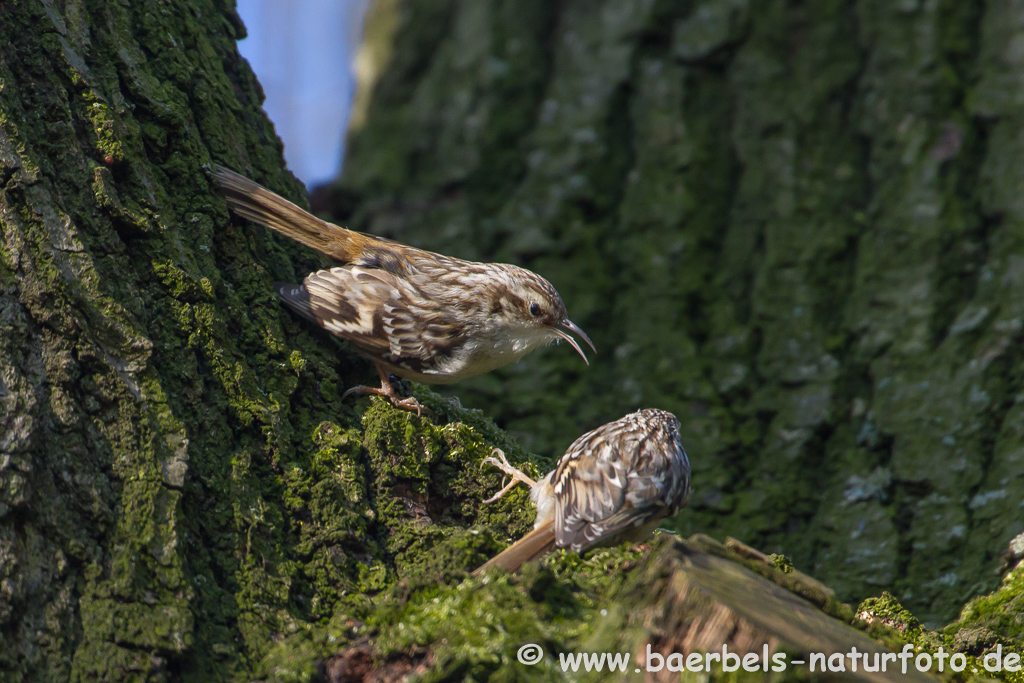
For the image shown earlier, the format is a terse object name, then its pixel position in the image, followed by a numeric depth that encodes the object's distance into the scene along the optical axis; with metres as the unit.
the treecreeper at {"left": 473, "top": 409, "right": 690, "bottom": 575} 4.55
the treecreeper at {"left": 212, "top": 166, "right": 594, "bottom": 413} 5.20
